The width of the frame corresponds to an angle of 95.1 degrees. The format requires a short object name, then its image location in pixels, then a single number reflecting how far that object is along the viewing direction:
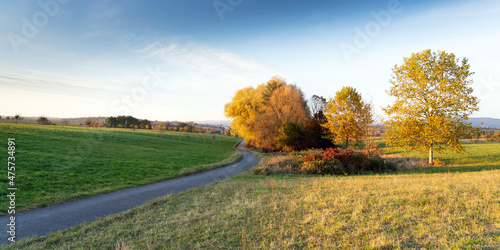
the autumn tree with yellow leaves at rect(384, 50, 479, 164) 18.53
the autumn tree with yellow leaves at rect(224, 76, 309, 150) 35.34
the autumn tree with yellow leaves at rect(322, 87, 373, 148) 30.33
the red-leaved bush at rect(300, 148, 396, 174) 17.22
